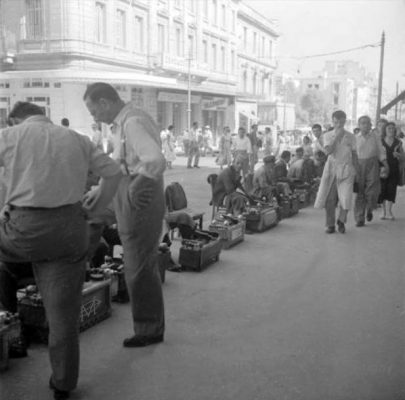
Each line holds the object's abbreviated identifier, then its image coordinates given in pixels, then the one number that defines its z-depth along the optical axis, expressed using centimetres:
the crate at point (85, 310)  316
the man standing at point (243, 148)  820
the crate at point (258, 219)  696
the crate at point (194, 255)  494
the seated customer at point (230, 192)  706
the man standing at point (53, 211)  224
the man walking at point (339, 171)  652
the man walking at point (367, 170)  737
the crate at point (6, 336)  283
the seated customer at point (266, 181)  805
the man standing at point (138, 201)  279
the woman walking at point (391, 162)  777
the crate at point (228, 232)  596
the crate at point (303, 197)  911
